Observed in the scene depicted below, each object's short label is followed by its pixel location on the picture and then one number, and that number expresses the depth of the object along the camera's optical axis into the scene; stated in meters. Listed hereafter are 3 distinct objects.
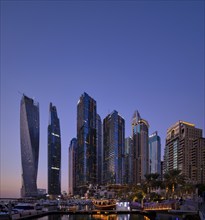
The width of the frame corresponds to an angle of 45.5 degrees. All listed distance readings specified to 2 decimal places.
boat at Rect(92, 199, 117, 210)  77.76
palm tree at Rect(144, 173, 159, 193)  85.90
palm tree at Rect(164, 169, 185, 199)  72.30
